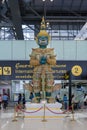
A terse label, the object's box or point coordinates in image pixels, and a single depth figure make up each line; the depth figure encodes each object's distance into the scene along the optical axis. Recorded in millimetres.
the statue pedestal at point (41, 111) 14526
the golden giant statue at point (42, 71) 15277
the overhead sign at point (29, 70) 22231
